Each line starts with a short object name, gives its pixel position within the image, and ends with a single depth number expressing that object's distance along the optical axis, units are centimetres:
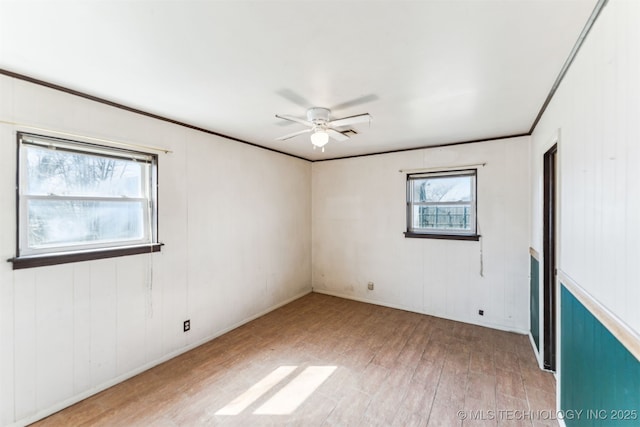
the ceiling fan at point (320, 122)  243
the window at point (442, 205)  379
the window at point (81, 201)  202
